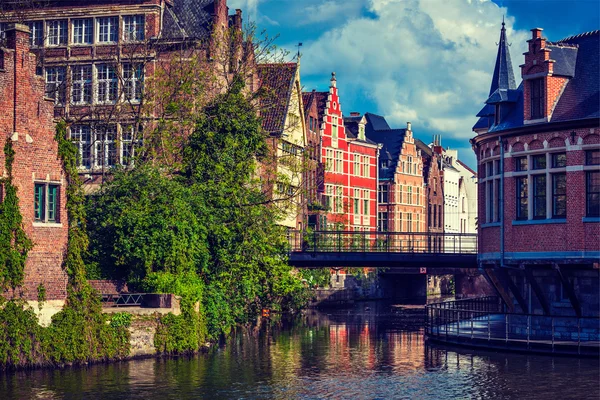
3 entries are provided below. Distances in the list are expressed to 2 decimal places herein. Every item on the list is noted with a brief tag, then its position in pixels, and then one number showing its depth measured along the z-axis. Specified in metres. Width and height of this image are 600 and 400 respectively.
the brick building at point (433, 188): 104.62
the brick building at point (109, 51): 51.53
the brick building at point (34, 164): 32.72
